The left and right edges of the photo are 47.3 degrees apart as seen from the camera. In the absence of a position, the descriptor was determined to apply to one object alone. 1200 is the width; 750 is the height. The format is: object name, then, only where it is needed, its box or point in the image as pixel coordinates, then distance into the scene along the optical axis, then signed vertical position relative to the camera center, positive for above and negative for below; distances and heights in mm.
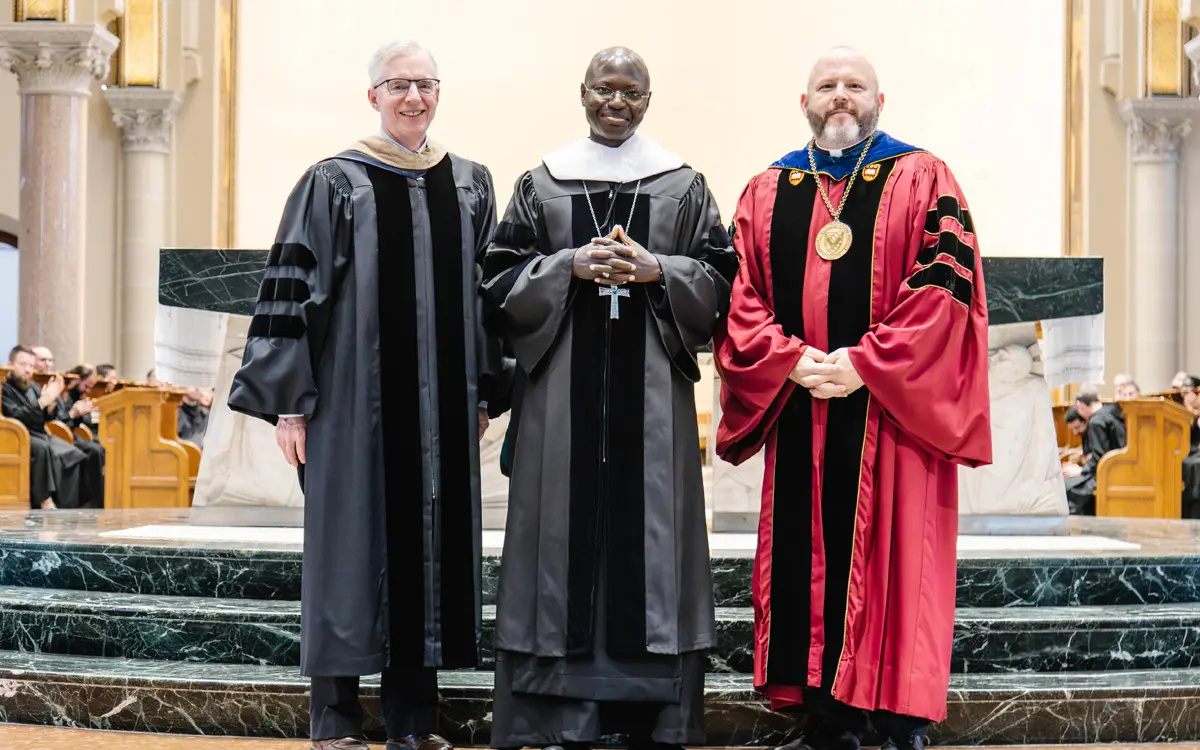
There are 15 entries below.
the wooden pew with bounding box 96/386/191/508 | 8805 -475
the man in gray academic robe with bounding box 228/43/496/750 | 3334 -54
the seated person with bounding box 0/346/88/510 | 9805 -486
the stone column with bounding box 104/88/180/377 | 13891 +1764
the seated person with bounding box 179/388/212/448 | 11219 -312
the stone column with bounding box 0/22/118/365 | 11805 +1914
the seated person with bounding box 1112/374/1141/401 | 10797 -41
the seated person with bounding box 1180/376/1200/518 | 9164 -685
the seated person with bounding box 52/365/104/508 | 10331 -325
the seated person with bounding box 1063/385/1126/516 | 9344 -435
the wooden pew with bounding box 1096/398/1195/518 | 9031 -537
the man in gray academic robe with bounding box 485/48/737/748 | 3264 -137
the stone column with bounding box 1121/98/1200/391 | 13555 +1488
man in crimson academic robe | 3320 -66
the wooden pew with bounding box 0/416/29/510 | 9500 -599
